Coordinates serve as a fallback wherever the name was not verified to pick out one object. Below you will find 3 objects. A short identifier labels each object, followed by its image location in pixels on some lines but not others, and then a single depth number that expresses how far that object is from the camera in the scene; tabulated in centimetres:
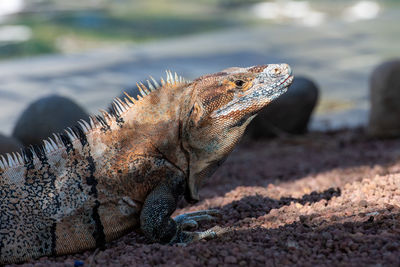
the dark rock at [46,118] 1505
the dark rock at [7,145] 1275
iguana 803
